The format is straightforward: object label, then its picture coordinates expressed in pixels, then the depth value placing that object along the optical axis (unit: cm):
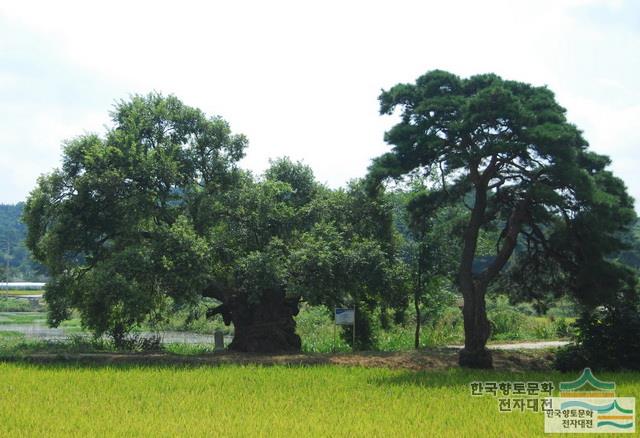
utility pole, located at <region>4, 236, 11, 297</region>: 10850
